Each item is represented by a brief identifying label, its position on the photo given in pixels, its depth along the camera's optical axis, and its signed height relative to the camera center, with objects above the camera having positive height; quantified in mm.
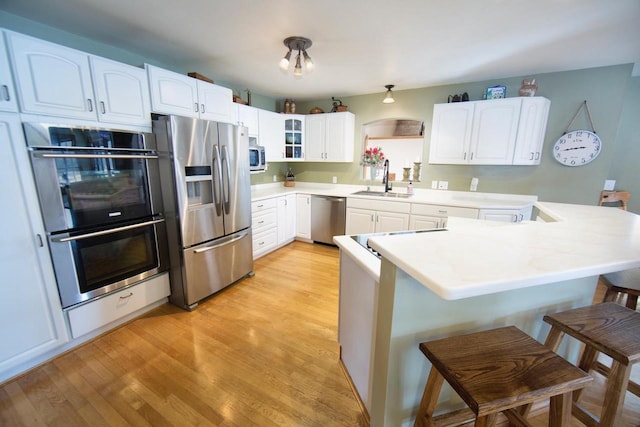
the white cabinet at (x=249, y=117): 3398 +633
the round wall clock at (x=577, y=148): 2830 +226
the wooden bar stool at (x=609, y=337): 952 -663
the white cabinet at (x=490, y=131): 2924 +436
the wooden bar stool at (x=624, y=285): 1443 -694
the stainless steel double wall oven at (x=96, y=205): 1666 -320
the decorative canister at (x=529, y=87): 2864 +898
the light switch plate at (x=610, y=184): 3241 -207
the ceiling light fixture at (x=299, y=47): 2160 +1033
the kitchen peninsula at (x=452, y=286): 777 -489
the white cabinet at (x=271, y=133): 3778 +470
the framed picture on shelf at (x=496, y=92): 3029 +891
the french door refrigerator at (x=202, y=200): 2164 -351
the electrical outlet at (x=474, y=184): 3441 -242
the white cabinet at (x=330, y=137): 4035 +453
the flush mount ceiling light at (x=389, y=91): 3498 +1030
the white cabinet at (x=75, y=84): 1542 +533
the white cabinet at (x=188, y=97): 2193 +638
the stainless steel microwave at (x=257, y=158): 3441 +75
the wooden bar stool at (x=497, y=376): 780 -685
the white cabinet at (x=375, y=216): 3467 -721
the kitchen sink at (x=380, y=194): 3756 -444
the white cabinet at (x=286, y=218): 3965 -873
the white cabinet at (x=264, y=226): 3473 -888
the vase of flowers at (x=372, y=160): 4012 +78
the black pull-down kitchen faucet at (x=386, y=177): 3908 -184
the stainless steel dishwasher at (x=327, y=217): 3893 -825
